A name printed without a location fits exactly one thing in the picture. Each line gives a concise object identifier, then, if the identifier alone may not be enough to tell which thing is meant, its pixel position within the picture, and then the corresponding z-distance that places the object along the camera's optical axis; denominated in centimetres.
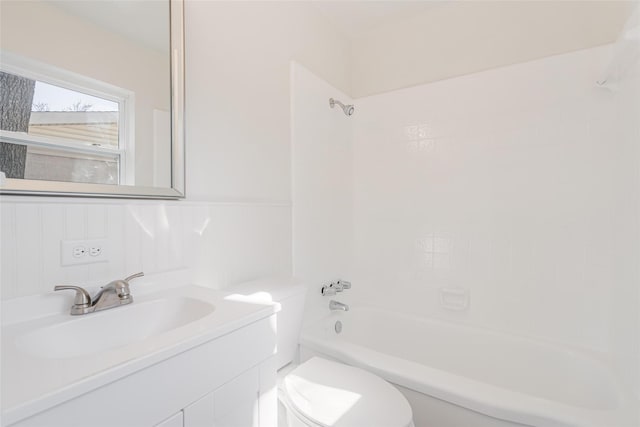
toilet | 104
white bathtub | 113
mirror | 86
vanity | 54
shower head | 224
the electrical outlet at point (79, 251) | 95
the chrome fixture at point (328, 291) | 209
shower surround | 168
